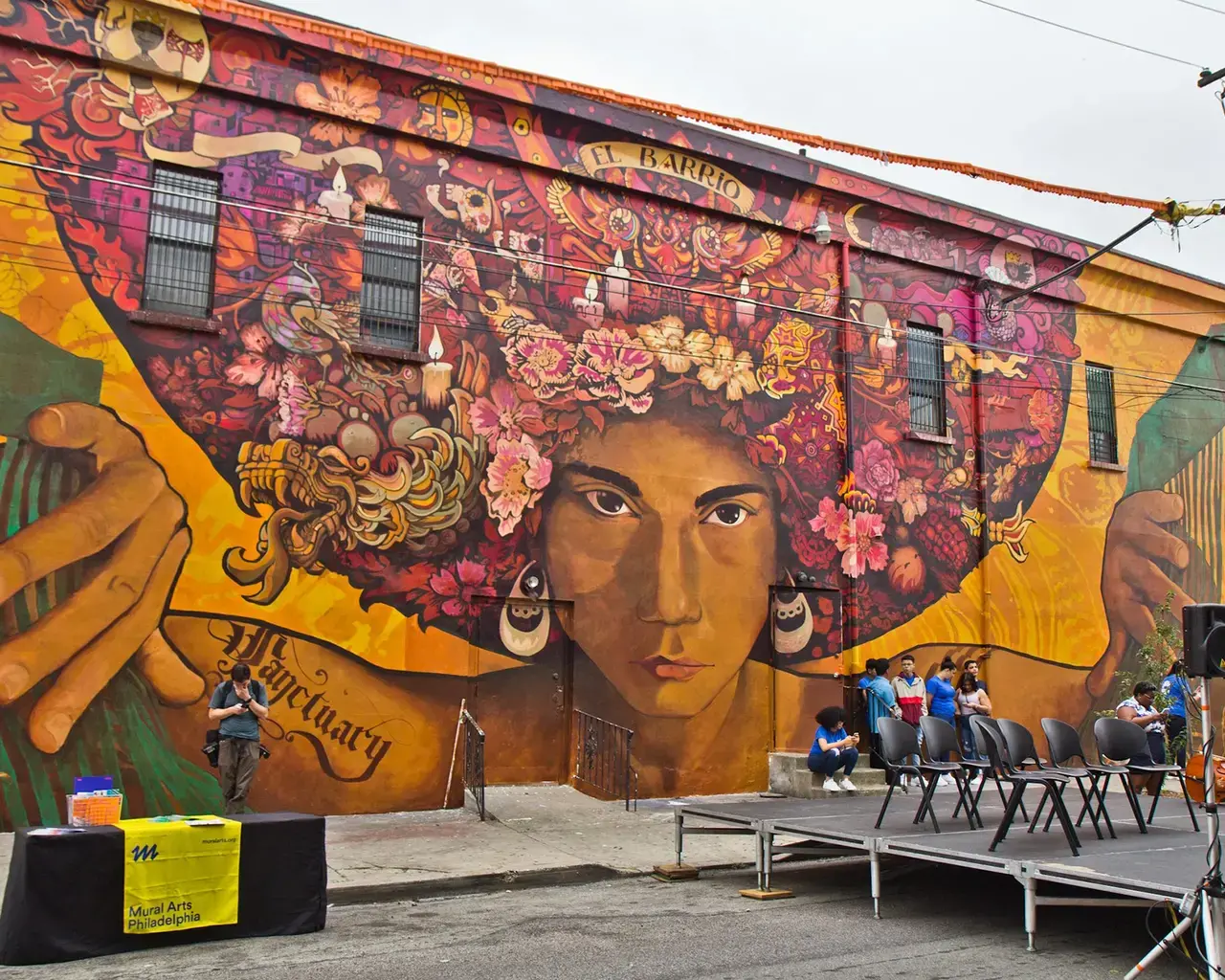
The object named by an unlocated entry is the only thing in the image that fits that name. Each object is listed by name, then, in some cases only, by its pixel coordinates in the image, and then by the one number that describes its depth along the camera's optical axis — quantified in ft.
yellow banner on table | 23.21
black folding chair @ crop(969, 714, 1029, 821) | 28.81
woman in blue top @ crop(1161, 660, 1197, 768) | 45.68
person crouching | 42.78
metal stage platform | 23.45
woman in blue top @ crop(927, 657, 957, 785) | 49.67
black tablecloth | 22.06
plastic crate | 24.47
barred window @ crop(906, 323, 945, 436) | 57.26
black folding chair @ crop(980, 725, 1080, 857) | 26.32
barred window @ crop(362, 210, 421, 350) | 43.80
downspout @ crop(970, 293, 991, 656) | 57.11
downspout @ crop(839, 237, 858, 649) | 52.54
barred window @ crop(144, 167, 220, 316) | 40.06
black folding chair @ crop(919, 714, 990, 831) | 31.37
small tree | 61.93
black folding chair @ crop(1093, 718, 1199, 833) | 32.53
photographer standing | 34.96
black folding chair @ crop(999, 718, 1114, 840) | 29.99
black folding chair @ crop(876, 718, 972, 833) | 30.19
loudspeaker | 21.29
